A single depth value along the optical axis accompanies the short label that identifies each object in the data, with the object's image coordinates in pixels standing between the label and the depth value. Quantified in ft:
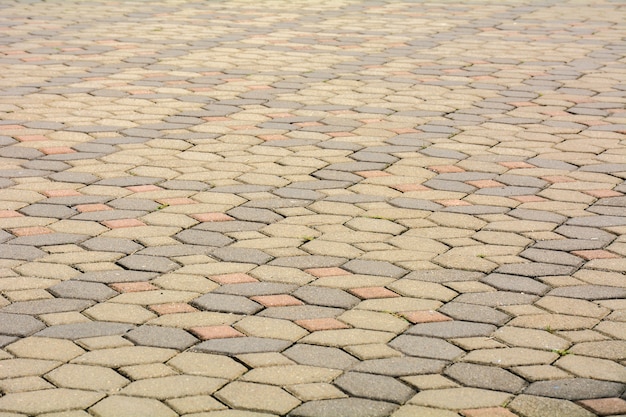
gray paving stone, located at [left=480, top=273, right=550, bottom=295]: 22.72
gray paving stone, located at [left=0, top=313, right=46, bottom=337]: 20.24
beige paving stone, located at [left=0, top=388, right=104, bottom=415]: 17.22
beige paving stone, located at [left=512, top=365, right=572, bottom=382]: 18.57
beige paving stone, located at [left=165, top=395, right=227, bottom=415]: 17.25
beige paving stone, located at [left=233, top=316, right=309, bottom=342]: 20.25
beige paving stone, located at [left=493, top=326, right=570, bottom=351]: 19.92
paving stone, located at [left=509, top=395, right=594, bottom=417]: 17.22
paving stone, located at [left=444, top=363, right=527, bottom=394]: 18.23
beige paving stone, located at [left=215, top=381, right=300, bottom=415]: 17.36
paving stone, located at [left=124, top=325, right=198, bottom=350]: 19.79
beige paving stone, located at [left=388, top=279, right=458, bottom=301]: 22.34
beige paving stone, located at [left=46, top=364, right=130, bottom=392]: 18.06
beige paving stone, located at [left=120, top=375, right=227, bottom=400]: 17.80
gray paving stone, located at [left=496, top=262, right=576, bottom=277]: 23.69
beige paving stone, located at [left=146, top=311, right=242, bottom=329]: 20.74
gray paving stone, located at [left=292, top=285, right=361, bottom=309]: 21.91
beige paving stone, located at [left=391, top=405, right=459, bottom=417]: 17.11
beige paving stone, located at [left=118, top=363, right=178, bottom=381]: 18.48
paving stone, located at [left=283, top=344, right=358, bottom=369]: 19.05
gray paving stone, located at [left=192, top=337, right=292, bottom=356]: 19.54
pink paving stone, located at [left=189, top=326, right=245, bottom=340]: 20.16
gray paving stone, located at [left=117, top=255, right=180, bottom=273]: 23.75
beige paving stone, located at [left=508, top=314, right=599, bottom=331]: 20.82
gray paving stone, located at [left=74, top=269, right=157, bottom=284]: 23.02
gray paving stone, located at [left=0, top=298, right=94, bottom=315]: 21.29
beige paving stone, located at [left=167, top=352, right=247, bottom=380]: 18.62
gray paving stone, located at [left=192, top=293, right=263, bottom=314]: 21.47
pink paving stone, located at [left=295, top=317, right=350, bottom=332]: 20.64
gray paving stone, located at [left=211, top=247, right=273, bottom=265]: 24.34
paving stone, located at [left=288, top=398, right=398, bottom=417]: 17.16
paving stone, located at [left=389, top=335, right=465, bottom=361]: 19.48
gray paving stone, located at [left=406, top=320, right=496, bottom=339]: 20.40
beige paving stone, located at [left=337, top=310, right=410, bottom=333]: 20.74
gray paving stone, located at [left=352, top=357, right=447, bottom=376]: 18.74
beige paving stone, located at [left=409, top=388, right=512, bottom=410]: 17.50
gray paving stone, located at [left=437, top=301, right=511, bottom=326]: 21.15
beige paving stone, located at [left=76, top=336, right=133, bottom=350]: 19.69
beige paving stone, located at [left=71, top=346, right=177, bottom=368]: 18.98
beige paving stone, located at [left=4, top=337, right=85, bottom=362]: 19.26
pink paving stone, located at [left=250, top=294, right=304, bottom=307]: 21.81
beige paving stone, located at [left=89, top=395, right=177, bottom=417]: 17.05
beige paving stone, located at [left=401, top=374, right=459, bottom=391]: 18.20
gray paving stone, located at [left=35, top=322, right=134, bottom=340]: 20.16
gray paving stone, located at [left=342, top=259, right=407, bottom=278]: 23.69
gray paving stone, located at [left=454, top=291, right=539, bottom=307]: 22.02
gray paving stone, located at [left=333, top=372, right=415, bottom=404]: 17.77
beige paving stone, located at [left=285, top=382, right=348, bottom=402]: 17.74
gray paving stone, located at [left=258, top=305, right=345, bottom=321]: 21.19
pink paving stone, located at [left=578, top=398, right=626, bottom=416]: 17.24
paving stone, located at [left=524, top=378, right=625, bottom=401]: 17.86
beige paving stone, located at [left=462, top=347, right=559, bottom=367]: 19.17
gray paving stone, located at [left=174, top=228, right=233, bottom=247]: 25.49
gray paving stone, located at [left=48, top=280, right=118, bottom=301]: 22.10
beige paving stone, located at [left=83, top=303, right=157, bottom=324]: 20.95
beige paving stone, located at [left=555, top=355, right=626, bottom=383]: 18.59
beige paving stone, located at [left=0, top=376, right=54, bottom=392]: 17.88
